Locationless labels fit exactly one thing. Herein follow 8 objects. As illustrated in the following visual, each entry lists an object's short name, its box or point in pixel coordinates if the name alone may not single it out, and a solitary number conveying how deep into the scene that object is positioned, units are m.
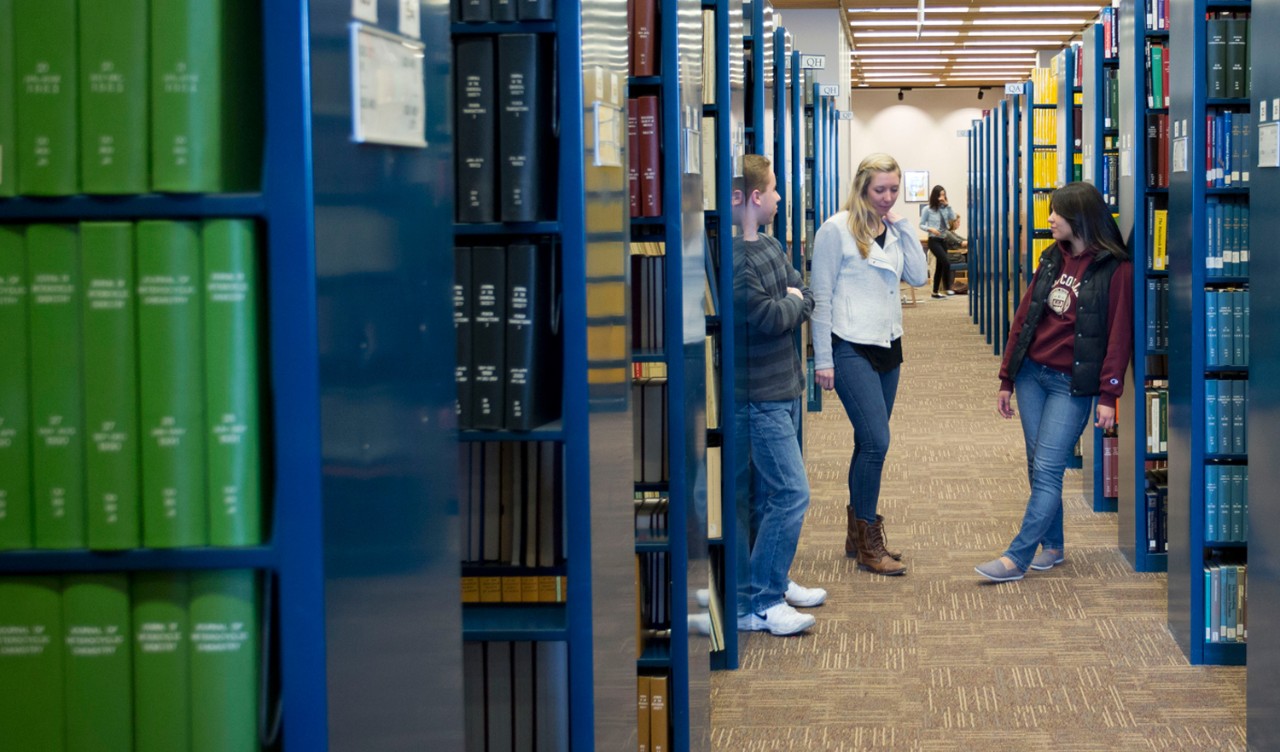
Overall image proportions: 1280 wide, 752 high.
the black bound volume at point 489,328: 5.24
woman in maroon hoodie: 7.54
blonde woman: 7.69
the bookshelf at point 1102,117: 8.69
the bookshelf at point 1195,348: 6.86
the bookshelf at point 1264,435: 5.95
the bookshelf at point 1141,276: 7.68
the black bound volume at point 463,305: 5.24
